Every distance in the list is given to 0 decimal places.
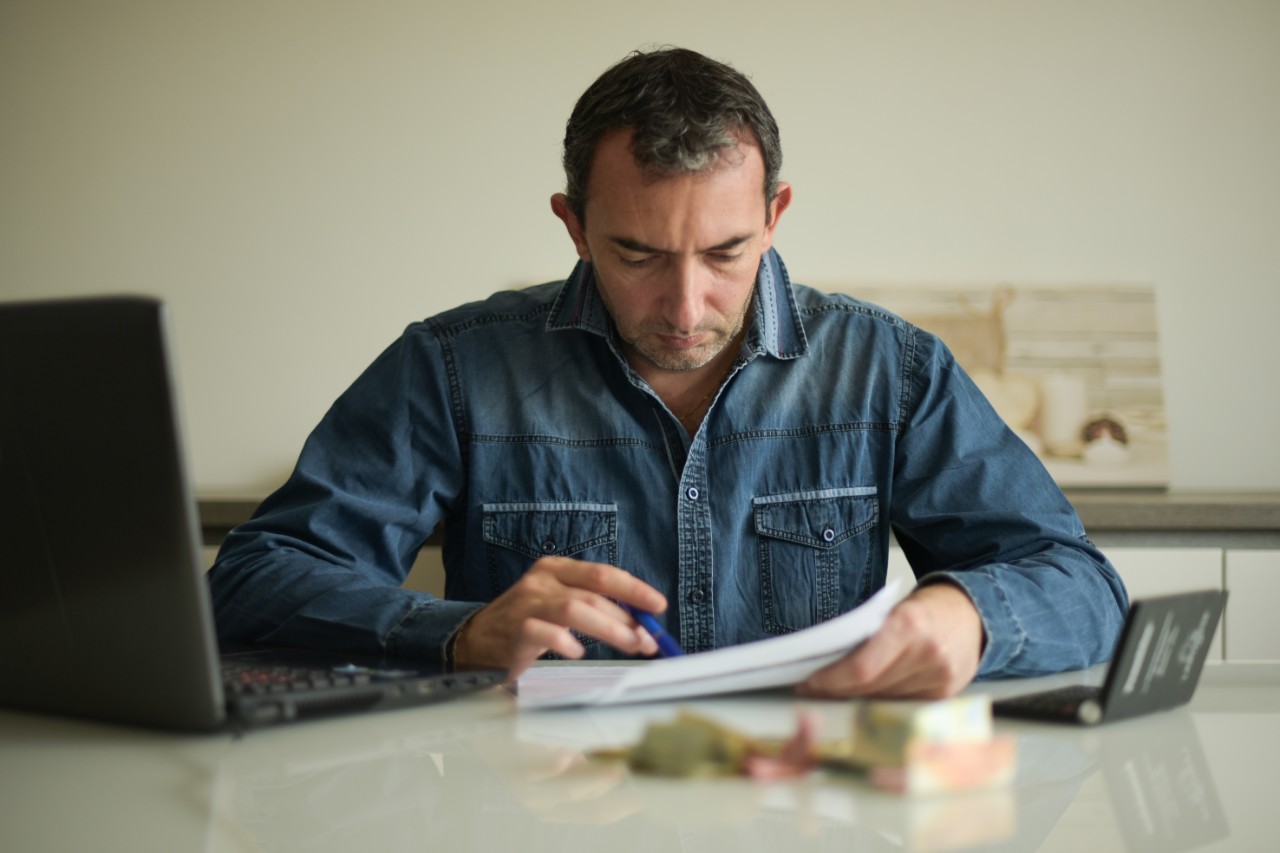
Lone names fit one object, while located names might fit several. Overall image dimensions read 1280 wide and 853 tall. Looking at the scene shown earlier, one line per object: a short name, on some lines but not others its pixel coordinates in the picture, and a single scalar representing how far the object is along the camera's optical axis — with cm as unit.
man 147
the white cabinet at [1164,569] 241
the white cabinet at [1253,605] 240
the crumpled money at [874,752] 76
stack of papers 93
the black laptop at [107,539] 77
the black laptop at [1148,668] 93
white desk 69
